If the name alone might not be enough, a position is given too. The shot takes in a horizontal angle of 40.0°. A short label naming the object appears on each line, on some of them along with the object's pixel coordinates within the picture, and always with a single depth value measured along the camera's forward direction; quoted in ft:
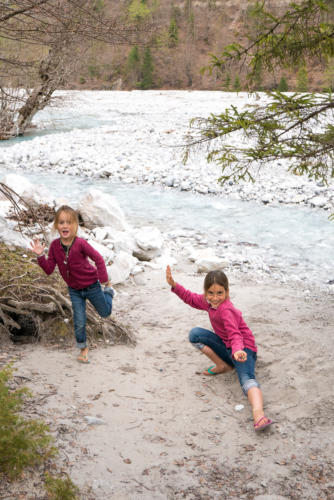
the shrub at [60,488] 7.65
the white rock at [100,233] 26.73
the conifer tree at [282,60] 15.24
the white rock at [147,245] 26.78
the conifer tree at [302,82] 124.43
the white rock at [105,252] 23.94
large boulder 29.94
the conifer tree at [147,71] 191.83
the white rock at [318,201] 39.65
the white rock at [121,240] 26.21
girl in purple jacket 14.00
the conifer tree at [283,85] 145.38
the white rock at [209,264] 25.45
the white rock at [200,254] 27.22
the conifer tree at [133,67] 194.72
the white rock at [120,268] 22.92
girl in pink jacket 12.55
